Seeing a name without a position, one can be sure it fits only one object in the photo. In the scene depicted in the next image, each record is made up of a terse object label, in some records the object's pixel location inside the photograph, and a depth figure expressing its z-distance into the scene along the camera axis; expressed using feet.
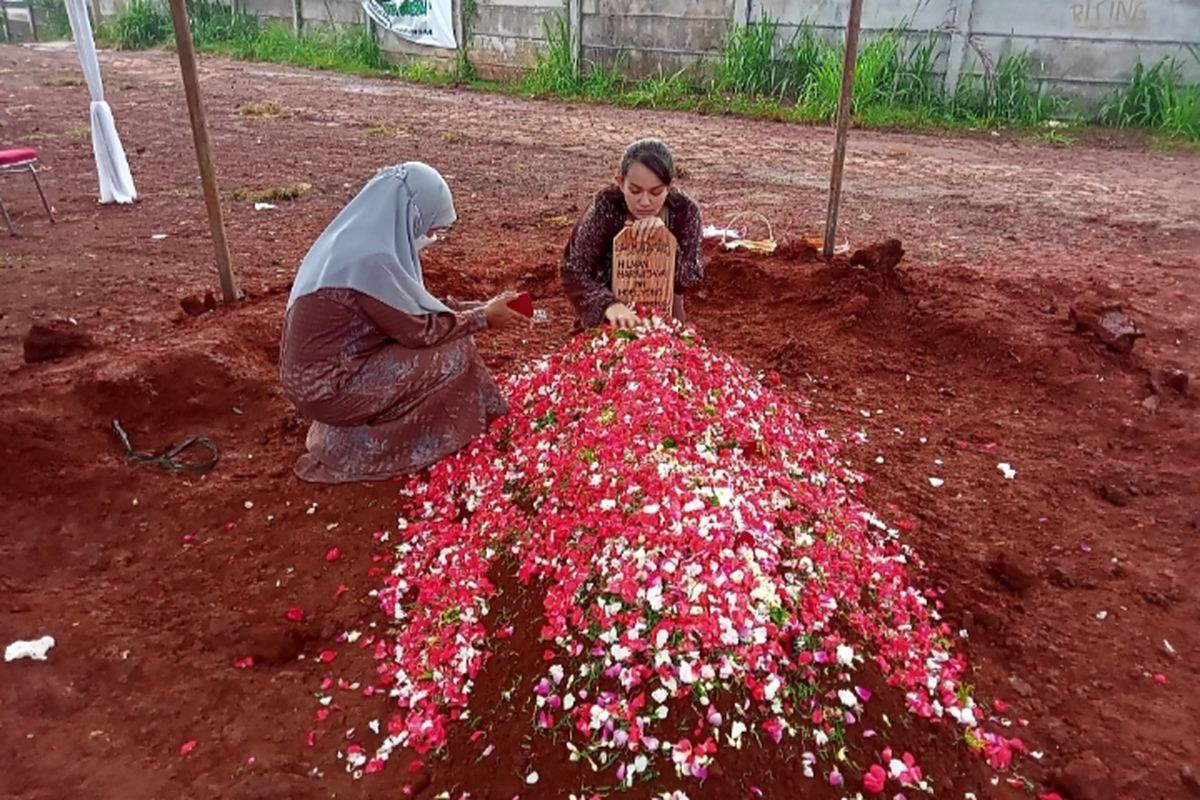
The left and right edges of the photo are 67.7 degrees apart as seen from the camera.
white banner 42.63
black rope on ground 11.03
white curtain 21.54
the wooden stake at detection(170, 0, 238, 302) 13.19
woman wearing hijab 9.52
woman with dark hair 10.46
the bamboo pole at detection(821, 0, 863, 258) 14.92
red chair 20.08
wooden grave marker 10.43
